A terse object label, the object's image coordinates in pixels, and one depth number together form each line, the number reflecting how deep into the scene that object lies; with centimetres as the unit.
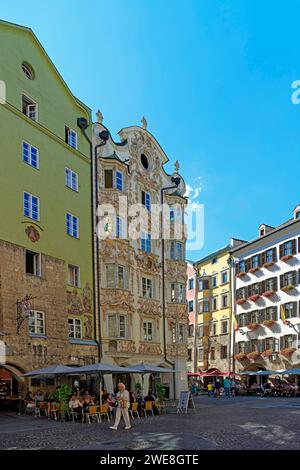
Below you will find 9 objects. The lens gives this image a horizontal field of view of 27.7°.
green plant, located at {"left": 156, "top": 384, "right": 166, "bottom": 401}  3039
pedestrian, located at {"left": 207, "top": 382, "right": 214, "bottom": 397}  5131
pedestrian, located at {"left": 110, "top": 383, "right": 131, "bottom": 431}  2128
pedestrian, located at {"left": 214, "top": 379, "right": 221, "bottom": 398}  5084
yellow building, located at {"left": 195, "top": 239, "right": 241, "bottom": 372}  6406
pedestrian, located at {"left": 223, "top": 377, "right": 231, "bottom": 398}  5019
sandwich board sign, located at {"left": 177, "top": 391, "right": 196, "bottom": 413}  2956
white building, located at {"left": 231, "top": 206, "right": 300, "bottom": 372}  5456
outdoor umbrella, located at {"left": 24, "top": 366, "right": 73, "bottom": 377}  2709
